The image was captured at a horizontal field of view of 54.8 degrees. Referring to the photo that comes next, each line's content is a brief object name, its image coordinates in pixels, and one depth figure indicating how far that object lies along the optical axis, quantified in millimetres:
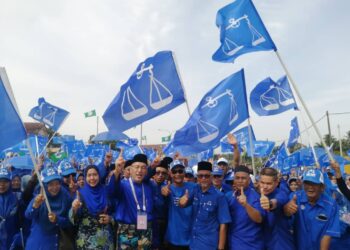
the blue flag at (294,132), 11578
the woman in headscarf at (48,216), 4121
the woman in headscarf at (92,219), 4090
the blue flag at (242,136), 11551
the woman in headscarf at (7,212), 4559
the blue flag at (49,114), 11766
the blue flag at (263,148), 13891
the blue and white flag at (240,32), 5316
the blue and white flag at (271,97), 9320
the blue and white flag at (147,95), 5559
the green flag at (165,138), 25408
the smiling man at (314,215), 3678
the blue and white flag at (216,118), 5605
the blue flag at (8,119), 4160
